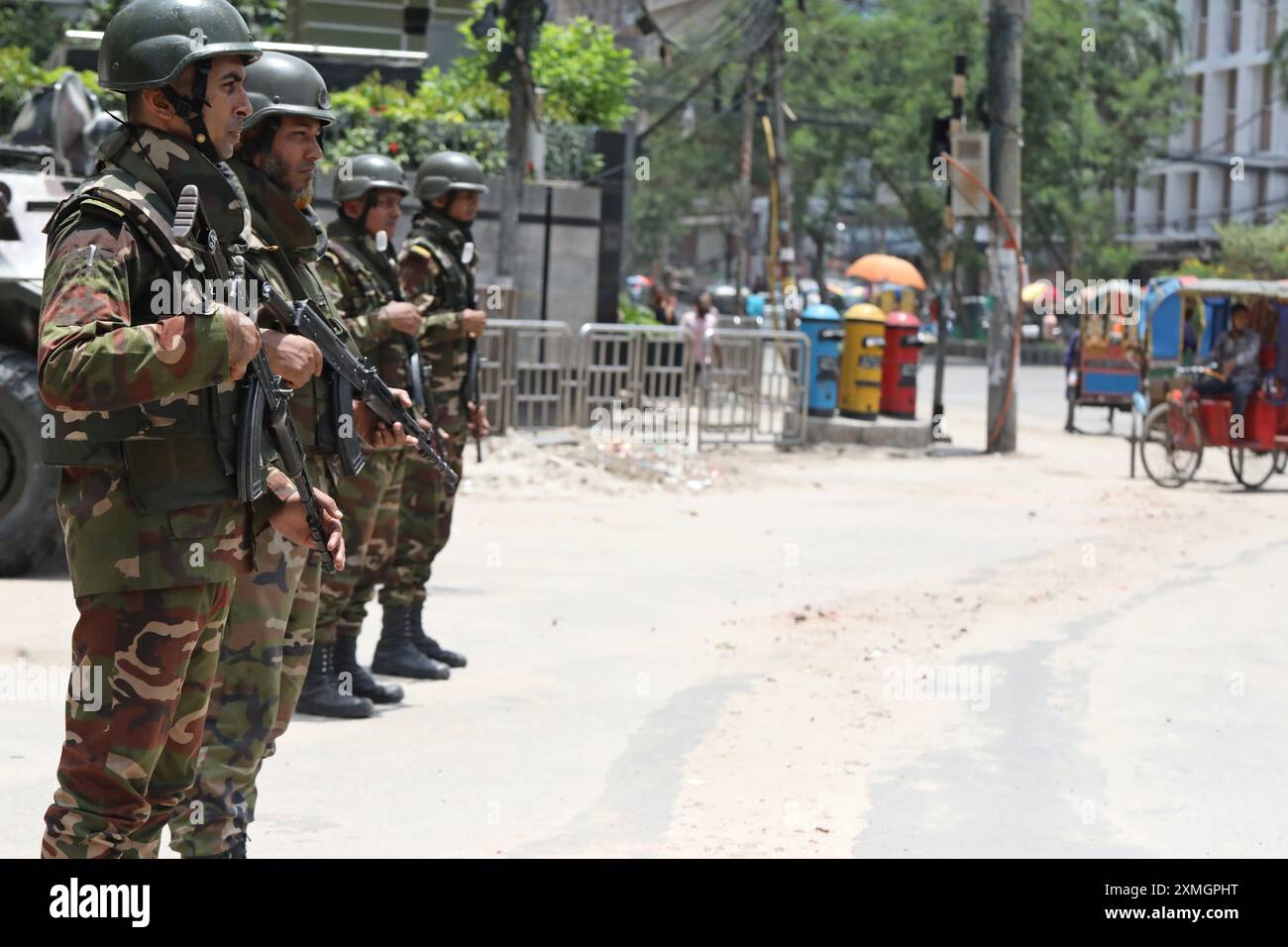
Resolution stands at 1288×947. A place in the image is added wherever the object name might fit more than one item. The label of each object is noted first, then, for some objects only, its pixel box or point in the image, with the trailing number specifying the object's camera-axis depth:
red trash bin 20.02
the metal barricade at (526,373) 15.38
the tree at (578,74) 19.39
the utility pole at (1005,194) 18.86
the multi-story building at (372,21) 23.25
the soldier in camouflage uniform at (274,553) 4.03
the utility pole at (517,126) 16.31
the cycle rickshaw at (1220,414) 15.92
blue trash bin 18.59
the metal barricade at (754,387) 17.55
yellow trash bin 19.30
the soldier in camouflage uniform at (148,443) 3.38
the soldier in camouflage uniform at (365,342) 6.23
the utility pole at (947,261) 19.31
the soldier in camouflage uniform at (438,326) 7.25
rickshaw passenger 16.03
